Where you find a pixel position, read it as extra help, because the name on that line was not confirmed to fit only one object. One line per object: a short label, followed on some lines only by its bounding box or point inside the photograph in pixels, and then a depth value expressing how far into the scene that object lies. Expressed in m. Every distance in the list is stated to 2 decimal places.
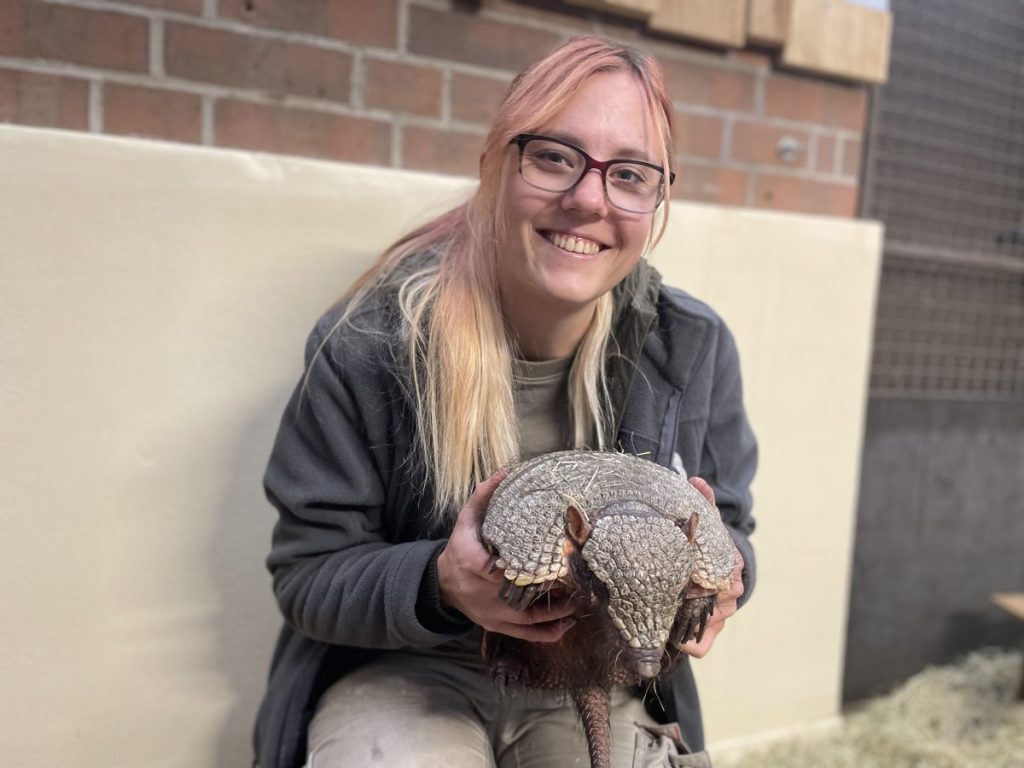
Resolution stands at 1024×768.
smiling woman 1.25
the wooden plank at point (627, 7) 2.00
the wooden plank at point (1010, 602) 2.66
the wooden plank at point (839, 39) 2.24
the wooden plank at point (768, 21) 2.19
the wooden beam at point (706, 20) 2.08
